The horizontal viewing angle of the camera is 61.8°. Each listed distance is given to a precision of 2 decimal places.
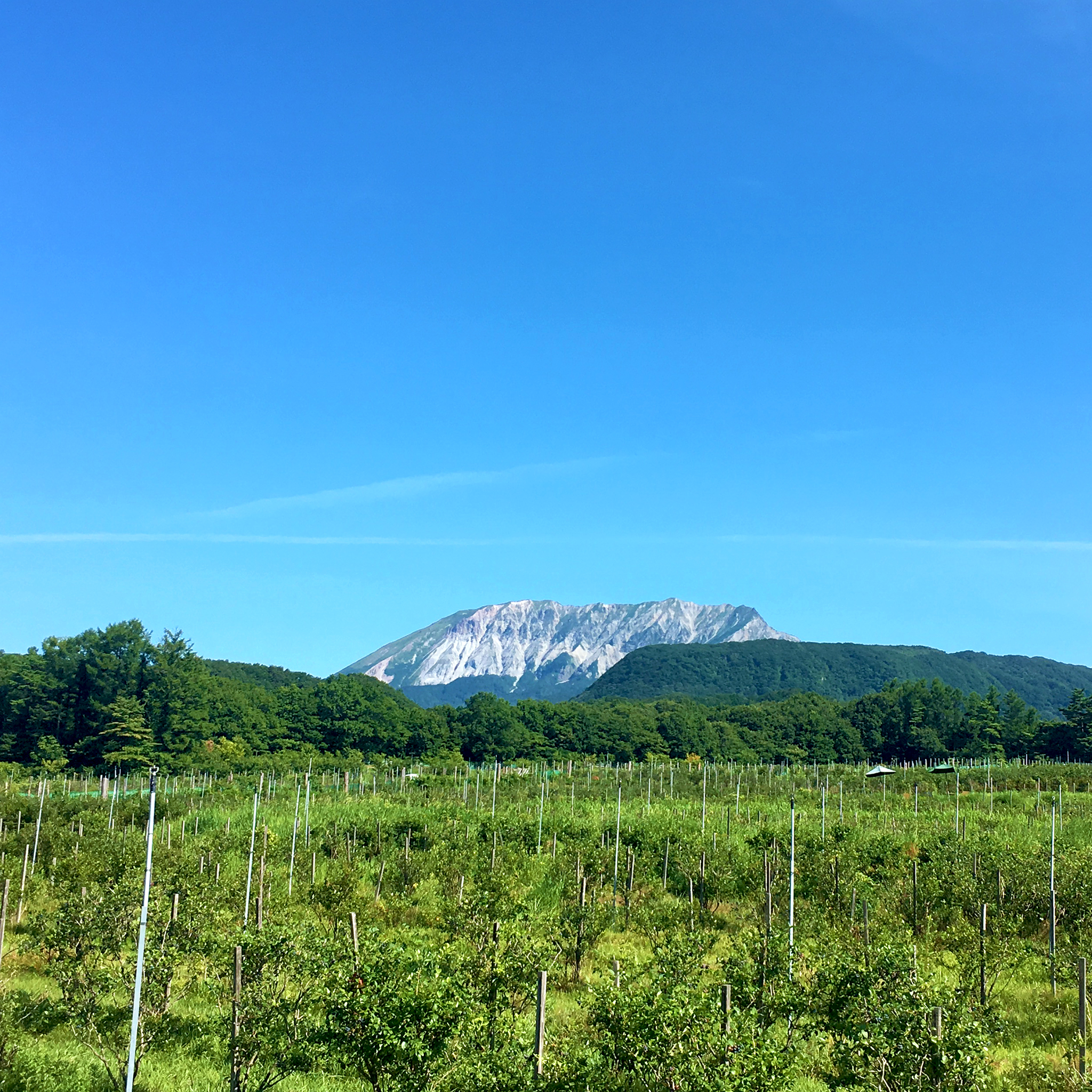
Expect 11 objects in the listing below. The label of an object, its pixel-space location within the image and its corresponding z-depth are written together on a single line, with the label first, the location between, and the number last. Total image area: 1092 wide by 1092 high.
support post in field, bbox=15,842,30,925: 34.62
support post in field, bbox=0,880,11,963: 25.12
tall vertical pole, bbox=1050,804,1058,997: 26.45
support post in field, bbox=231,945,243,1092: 17.08
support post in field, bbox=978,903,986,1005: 22.36
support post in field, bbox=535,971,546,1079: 15.37
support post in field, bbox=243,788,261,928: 31.02
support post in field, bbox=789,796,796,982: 25.36
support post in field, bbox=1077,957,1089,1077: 19.25
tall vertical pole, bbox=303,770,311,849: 45.78
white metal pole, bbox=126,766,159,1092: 12.61
